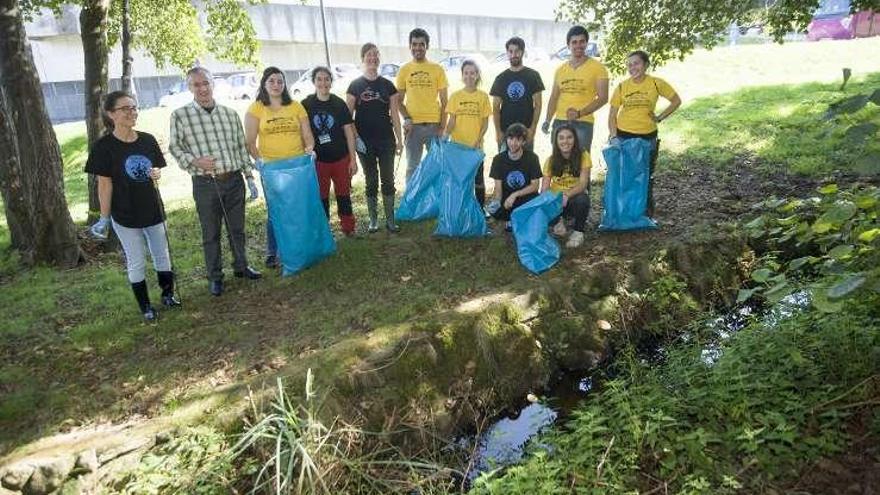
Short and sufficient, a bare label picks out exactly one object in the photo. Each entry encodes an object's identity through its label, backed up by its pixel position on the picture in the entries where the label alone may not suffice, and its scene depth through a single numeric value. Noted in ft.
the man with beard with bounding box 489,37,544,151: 15.85
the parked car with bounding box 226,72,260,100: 54.90
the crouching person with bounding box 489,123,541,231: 15.38
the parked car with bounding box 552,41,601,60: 56.38
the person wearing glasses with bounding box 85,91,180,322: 11.70
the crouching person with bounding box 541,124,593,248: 14.98
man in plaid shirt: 12.73
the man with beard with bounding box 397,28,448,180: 16.12
